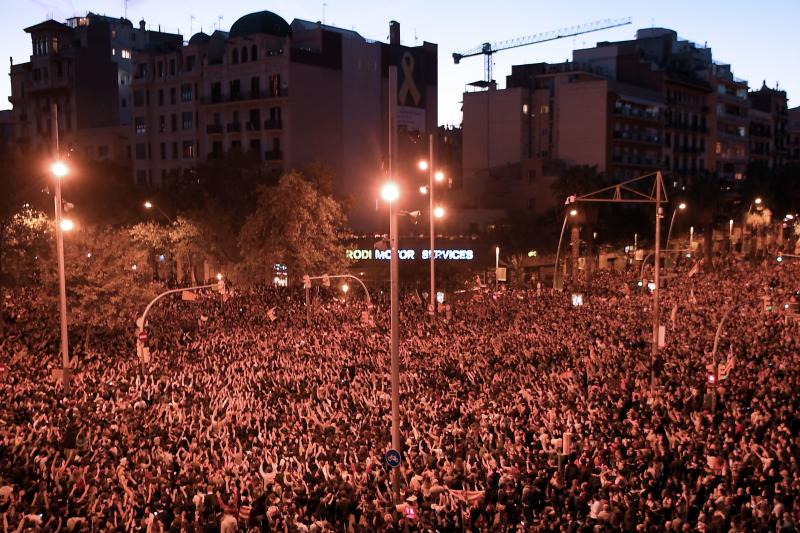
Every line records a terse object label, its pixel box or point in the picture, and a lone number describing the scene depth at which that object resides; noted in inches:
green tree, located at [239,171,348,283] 1745.8
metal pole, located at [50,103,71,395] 836.6
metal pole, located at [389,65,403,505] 542.3
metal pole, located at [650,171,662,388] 863.1
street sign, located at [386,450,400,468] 535.2
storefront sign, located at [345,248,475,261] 2266.2
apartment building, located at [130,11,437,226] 2536.9
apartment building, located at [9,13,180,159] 3334.2
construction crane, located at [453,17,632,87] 4953.3
